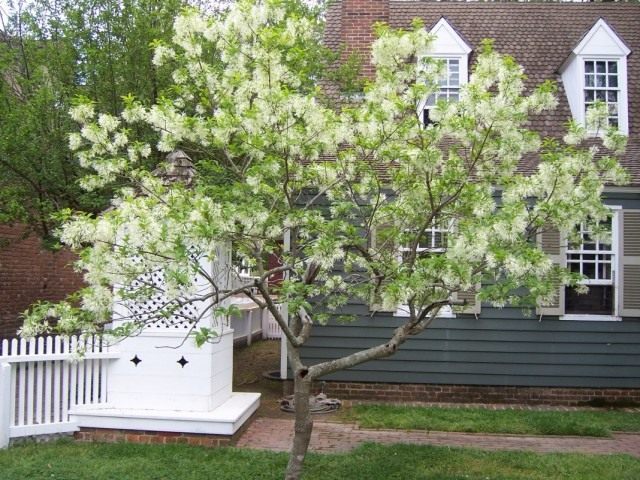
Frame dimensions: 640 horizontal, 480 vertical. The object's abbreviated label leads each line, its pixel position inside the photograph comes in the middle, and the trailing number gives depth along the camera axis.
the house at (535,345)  9.88
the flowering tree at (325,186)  4.91
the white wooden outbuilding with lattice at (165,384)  7.09
